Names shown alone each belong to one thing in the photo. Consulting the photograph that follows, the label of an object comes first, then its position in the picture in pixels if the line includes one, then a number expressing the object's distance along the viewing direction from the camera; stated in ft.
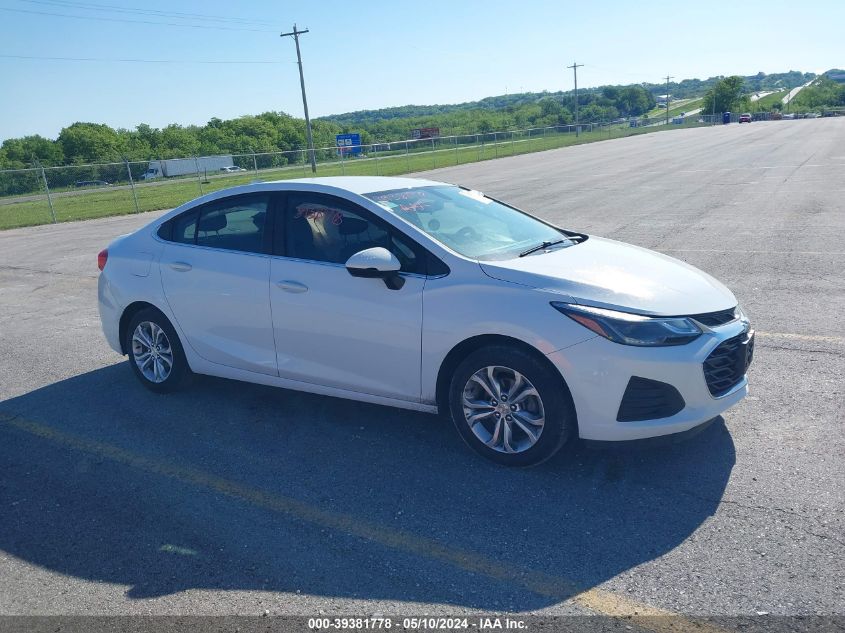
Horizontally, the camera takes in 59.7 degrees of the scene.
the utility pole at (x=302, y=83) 153.49
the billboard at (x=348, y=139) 195.47
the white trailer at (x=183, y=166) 140.71
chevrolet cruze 12.74
